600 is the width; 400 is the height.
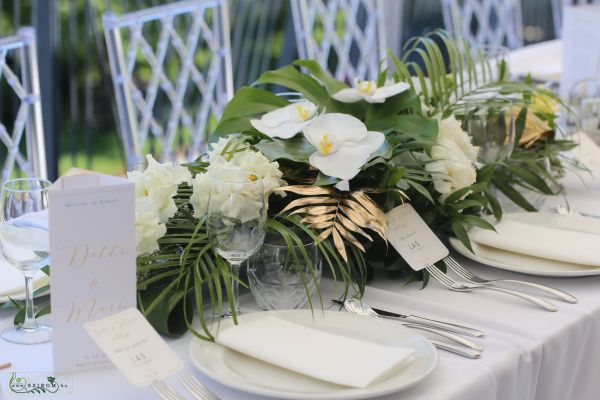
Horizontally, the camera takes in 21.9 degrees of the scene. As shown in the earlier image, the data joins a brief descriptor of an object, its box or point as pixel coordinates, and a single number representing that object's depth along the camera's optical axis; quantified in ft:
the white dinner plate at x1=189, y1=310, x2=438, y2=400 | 5.26
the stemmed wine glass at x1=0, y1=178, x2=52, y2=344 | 5.60
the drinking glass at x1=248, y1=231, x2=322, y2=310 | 5.95
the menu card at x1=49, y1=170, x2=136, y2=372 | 5.36
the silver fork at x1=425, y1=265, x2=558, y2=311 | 6.19
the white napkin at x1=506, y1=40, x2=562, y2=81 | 12.16
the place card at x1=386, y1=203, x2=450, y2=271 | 6.41
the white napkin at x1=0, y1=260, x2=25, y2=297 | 6.12
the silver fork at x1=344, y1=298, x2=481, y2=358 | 5.69
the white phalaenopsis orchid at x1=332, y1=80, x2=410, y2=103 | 6.91
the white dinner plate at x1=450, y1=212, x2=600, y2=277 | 6.45
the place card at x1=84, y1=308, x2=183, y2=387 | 5.25
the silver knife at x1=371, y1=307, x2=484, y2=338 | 5.90
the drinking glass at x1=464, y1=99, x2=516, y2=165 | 7.20
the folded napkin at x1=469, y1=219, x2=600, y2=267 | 6.58
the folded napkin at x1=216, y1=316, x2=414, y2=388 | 5.34
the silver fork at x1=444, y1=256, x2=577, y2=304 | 6.29
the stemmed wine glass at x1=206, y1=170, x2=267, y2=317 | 5.69
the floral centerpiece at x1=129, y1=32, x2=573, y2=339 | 5.93
